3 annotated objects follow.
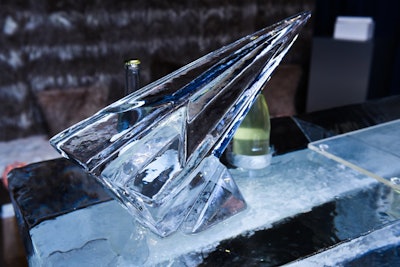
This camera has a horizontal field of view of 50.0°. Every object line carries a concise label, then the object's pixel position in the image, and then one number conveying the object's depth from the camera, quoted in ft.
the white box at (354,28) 8.09
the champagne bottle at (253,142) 2.72
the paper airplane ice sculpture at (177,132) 1.94
